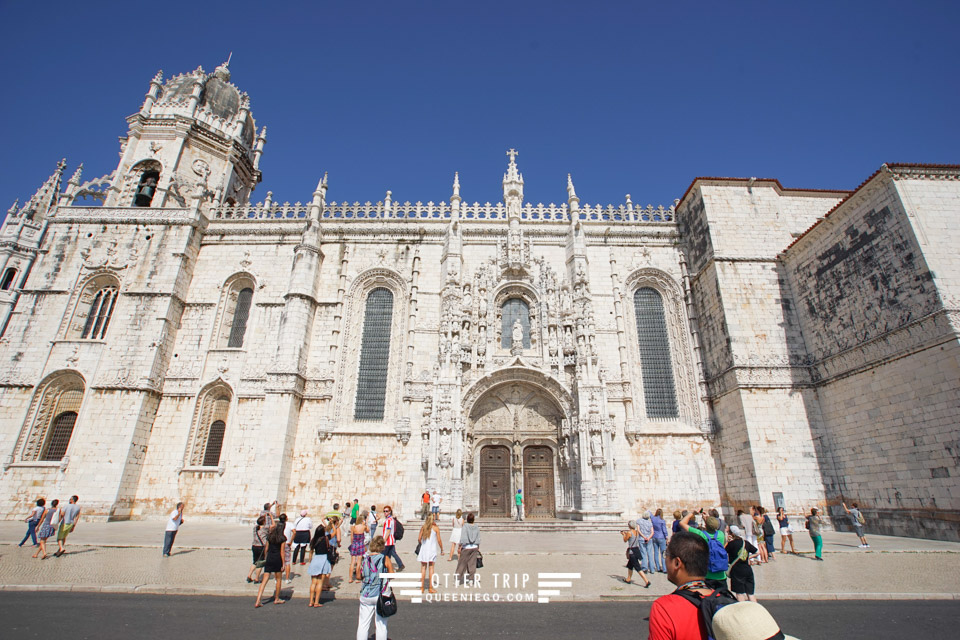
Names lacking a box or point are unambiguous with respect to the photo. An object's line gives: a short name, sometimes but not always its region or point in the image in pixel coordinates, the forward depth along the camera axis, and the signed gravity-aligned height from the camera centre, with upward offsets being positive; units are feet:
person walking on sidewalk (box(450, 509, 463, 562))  34.15 -2.18
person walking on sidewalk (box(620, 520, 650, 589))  28.73 -2.96
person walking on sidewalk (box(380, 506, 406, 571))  30.40 -1.89
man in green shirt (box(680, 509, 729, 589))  18.12 -1.44
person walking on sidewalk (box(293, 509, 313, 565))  32.99 -2.19
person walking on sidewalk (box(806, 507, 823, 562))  36.76 -2.27
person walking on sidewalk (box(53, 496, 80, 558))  36.35 -1.95
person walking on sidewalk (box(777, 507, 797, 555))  39.75 -1.99
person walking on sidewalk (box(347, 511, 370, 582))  28.19 -2.26
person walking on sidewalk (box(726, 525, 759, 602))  18.93 -2.80
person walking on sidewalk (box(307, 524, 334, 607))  24.38 -3.31
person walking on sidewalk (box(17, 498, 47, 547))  37.63 -1.73
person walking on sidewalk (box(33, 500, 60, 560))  34.78 -2.35
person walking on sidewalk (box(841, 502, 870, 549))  40.88 -1.55
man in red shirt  7.47 -1.44
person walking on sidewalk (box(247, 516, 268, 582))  27.66 -2.55
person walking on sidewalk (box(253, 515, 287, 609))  24.47 -2.66
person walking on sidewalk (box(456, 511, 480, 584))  28.17 -2.75
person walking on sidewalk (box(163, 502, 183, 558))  36.01 -2.56
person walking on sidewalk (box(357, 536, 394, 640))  16.60 -3.07
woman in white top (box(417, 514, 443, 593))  27.02 -2.57
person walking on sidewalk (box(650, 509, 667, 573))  32.89 -2.66
